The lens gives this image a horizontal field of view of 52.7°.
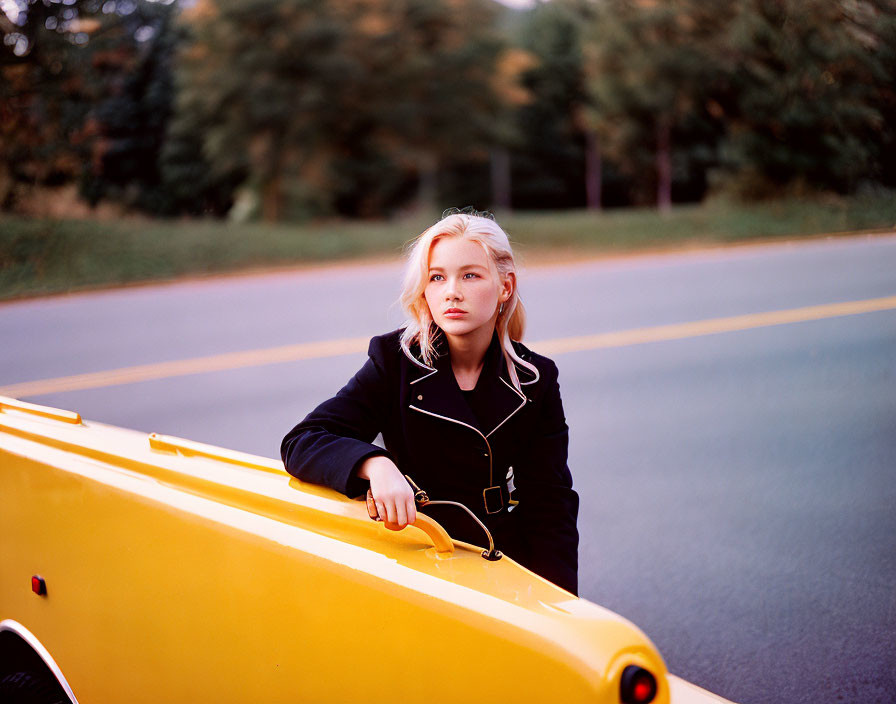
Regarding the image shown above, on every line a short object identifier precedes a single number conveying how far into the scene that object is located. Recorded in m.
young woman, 1.75
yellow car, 1.11
